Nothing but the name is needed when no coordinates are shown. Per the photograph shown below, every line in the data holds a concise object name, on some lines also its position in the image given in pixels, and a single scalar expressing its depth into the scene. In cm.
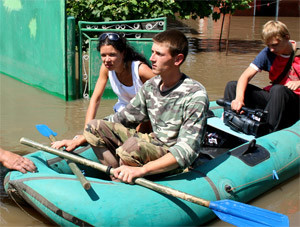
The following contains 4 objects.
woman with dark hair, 360
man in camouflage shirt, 298
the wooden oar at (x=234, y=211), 287
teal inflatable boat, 289
